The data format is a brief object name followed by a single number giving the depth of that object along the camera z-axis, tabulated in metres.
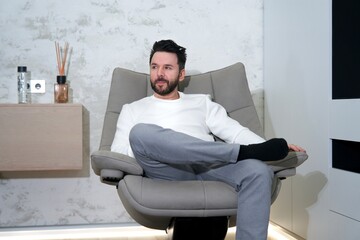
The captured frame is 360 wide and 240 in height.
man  1.45
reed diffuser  2.38
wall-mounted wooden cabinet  2.22
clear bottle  2.38
